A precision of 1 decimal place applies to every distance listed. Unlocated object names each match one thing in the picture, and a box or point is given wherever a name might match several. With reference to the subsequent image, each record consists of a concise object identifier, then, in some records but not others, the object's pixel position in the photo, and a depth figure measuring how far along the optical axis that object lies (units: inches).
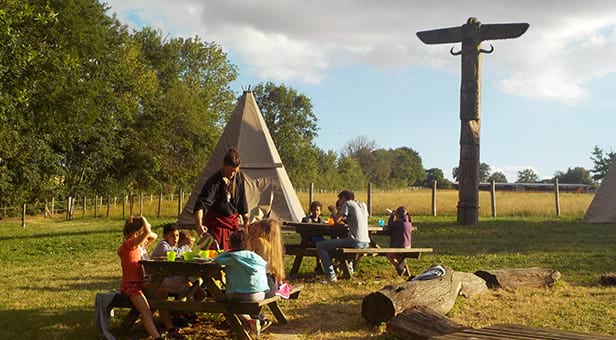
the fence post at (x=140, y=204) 1169.4
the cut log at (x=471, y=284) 313.3
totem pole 695.1
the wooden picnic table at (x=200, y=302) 227.6
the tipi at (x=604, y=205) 752.3
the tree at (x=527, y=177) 4443.9
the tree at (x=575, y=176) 3983.8
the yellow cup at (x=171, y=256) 243.4
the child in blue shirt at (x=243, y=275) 232.2
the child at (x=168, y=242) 270.4
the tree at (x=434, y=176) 3838.1
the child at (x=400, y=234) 381.7
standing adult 283.1
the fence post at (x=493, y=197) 897.1
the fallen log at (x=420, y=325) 228.8
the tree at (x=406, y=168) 3377.0
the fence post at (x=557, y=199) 885.8
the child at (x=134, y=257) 234.7
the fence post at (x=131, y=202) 1168.8
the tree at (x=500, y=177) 4631.4
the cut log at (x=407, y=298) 253.4
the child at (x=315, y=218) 404.2
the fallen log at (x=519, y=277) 337.1
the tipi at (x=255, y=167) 627.5
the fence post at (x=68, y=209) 1198.9
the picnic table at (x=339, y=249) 350.9
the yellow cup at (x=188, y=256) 247.8
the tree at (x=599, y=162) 2256.4
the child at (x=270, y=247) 252.4
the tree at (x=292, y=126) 2214.6
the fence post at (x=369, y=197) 934.2
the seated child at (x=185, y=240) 287.1
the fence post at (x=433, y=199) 911.7
